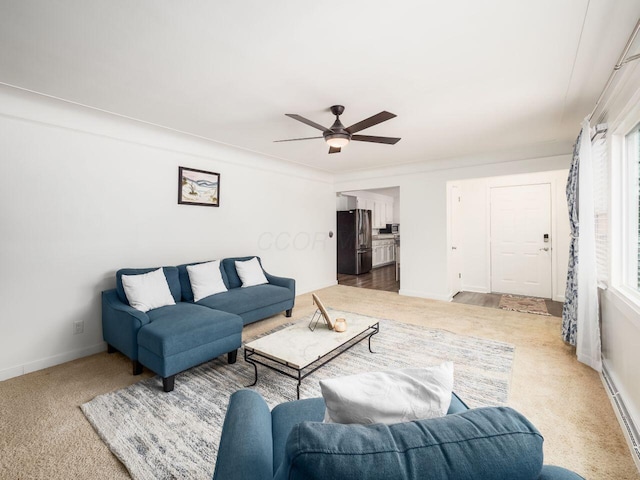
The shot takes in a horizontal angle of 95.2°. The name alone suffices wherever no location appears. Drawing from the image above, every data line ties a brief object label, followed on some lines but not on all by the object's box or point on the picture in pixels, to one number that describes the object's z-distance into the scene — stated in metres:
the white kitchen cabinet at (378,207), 8.41
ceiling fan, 2.58
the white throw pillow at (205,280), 3.45
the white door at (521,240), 5.09
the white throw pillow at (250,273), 4.05
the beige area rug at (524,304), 4.43
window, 2.18
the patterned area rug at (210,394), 1.66
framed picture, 3.82
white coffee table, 2.21
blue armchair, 0.57
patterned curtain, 2.94
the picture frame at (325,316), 2.74
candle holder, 2.72
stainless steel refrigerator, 7.47
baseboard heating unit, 1.68
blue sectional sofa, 2.31
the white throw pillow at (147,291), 2.82
